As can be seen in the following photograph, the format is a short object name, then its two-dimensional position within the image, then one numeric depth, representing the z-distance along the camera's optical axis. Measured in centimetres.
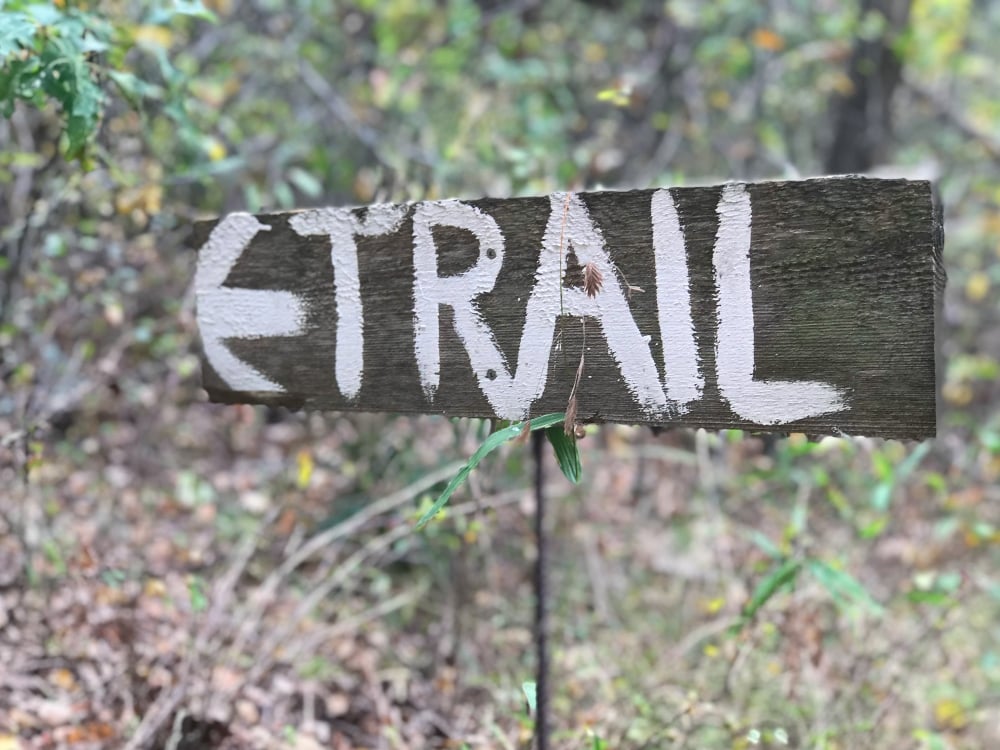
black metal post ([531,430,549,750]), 112
